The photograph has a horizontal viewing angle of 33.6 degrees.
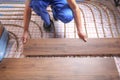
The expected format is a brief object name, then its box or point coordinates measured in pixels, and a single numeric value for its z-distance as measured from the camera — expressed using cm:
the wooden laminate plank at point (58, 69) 144
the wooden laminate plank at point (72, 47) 168
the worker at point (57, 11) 171
